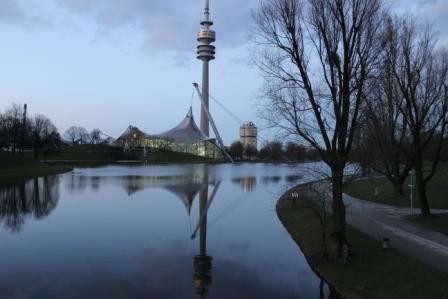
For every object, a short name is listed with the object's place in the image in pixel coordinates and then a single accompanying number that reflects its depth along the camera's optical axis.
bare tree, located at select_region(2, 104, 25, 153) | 91.02
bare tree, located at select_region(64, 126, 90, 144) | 178.90
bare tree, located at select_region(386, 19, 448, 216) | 22.06
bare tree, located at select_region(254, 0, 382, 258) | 15.27
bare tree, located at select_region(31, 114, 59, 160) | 96.06
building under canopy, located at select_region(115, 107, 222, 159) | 175.46
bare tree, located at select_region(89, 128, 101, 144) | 174.38
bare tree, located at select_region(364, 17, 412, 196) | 19.91
